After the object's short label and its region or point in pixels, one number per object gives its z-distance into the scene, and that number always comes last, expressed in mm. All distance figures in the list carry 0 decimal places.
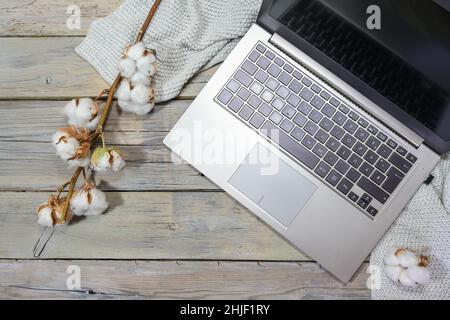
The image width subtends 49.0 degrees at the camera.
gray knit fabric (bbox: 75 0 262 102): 739
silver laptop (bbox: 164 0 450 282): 670
